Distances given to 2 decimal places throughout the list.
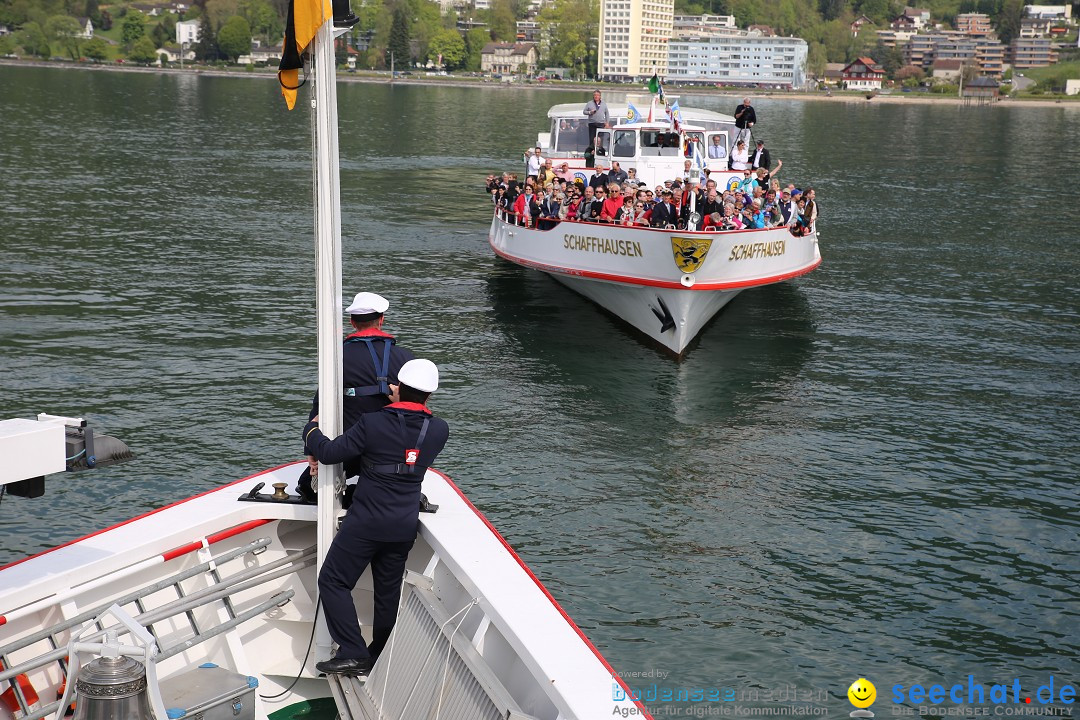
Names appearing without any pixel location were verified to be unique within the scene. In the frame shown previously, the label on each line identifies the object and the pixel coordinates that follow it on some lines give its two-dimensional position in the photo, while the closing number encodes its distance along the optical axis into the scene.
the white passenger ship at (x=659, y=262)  19.53
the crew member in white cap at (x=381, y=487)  6.46
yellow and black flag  5.98
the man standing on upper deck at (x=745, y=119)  26.55
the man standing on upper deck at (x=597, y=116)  26.83
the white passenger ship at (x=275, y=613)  5.36
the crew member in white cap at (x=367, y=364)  7.08
